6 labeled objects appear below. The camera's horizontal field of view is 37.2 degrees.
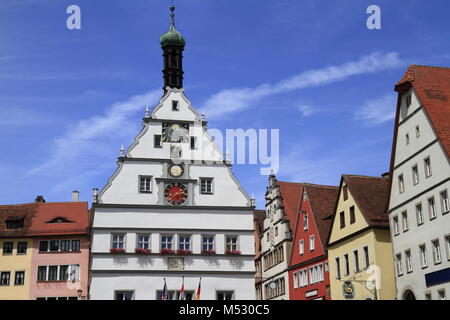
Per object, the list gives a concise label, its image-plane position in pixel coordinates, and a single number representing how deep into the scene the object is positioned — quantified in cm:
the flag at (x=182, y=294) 4062
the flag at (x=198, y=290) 3943
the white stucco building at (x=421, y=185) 3397
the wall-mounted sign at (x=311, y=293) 4709
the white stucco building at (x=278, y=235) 5212
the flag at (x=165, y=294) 4028
